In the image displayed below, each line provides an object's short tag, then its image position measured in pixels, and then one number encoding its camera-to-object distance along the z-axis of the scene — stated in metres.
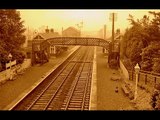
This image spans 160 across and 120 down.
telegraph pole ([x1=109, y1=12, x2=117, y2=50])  28.23
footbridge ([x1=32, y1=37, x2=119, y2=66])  28.44
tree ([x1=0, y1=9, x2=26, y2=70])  20.31
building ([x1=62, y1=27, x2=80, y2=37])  75.50
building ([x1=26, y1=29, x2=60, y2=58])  35.56
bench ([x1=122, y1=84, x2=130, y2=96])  15.19
